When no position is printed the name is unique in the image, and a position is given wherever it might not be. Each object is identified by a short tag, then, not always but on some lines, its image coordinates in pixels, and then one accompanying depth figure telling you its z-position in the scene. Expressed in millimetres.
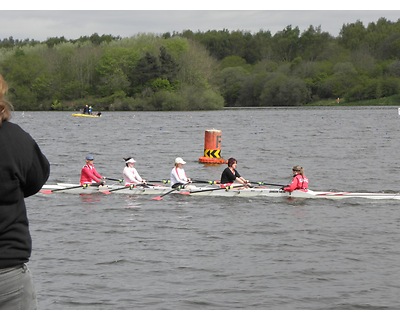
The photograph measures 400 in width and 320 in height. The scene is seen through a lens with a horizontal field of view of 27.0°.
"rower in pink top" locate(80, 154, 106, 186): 25203
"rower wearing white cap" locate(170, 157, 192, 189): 24609
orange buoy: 35125
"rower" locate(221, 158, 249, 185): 24170
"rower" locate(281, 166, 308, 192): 23531
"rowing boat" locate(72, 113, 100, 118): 97562
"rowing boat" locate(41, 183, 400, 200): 24016
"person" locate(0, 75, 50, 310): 5074
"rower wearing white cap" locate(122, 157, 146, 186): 24969
